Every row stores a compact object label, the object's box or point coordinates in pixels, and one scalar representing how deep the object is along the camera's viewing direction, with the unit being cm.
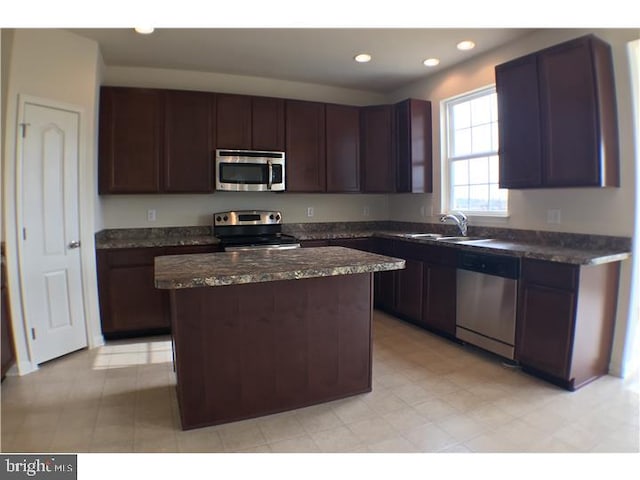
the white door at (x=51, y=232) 280
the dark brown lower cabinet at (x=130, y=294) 336
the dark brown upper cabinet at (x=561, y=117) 250
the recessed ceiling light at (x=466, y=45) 332
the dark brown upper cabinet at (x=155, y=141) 350
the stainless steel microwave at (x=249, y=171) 384
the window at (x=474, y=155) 362
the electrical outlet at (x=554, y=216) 298
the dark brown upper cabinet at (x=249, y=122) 386
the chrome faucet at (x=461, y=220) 371
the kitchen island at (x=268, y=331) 199
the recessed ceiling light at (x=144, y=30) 296
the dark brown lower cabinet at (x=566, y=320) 240
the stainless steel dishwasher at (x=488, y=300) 276
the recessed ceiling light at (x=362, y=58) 363
